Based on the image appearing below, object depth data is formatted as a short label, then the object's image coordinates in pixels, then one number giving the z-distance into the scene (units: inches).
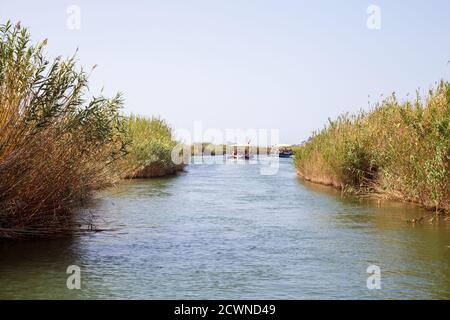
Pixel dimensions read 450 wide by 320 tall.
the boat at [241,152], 2757.1
